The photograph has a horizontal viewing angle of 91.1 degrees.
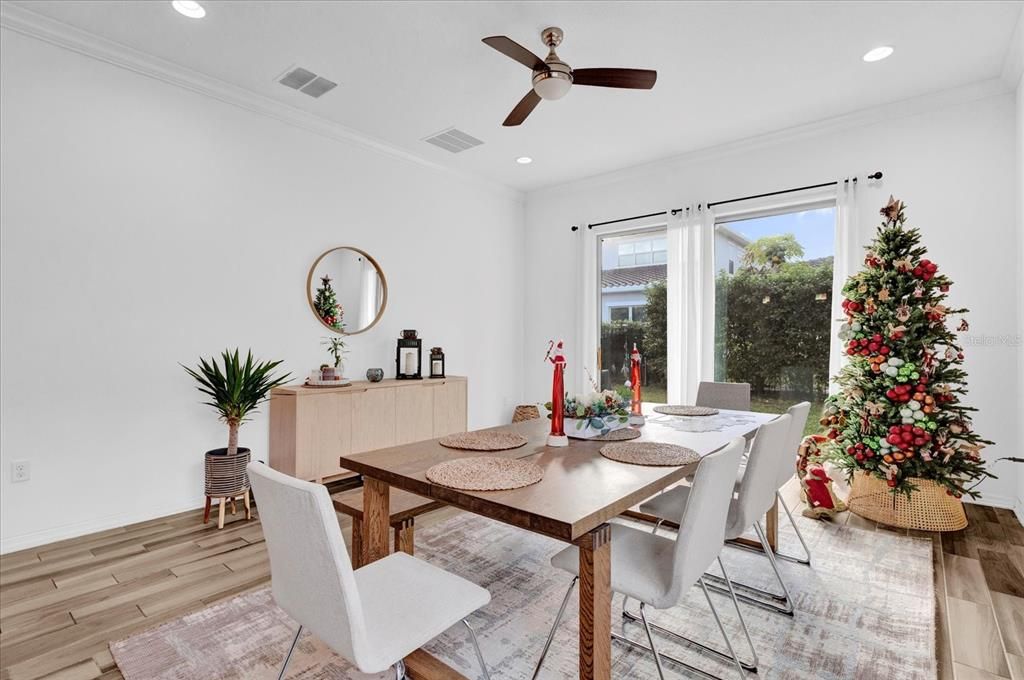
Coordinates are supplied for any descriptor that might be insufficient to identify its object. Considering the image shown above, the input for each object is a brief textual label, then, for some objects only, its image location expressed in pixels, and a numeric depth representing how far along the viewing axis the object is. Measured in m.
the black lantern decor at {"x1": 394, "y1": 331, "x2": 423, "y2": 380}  4.41
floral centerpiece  2.16
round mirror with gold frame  4.01
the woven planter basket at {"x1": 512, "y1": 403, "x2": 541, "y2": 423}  5.36
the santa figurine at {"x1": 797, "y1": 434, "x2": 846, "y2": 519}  3.20
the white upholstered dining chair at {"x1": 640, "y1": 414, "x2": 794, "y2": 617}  1.78
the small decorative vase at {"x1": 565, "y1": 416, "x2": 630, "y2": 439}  2.15
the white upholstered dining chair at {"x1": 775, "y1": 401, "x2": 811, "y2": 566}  2.20
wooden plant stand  2.96
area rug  1.72
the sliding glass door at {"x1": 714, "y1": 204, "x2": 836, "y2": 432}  4.10
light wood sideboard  3.46
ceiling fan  2.44
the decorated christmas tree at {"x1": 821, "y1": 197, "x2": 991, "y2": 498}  2.94
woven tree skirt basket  2.99
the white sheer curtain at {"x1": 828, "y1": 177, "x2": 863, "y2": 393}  3.79
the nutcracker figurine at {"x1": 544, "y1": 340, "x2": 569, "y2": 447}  1.94
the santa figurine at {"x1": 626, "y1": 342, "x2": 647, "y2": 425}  2.52
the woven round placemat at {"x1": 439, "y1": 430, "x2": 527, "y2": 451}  1.97
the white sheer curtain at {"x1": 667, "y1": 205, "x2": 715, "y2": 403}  4.52
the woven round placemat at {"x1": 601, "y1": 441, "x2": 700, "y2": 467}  1.73
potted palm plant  3.00
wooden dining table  1.28
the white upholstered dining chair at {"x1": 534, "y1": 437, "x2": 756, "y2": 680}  1.36
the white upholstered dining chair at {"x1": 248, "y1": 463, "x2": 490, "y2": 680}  1.11
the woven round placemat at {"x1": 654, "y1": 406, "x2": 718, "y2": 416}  2.85
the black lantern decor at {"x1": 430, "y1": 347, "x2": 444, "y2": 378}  4.64
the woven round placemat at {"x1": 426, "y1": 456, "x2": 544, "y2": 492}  1.45
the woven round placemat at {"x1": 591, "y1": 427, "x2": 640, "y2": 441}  2.14
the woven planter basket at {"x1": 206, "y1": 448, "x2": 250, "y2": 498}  3.00
